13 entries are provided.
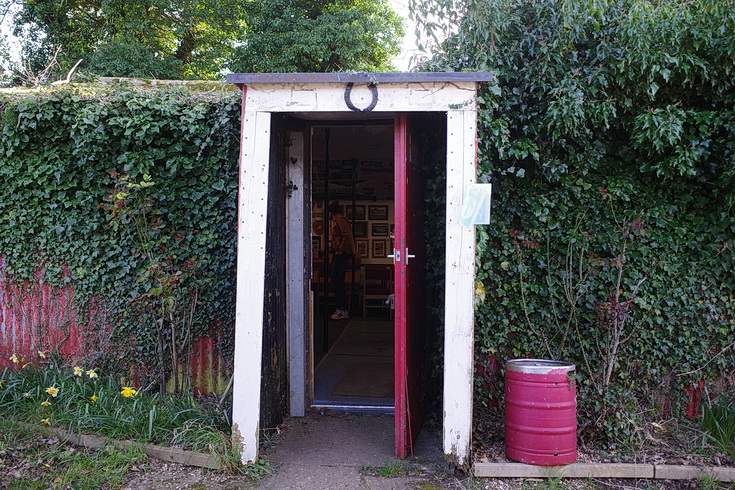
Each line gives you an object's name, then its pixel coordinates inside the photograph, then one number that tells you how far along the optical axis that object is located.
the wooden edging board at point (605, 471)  4.34
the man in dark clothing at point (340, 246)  10.13
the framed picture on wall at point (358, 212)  11.60
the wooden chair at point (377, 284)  10.92
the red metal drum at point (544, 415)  4.33
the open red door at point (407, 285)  4.56
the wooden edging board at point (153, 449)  4.58
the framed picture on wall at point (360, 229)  11.47
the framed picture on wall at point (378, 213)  11.58
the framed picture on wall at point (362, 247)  11.41
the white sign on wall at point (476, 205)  4.34
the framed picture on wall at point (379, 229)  11.49
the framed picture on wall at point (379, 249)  11.41
